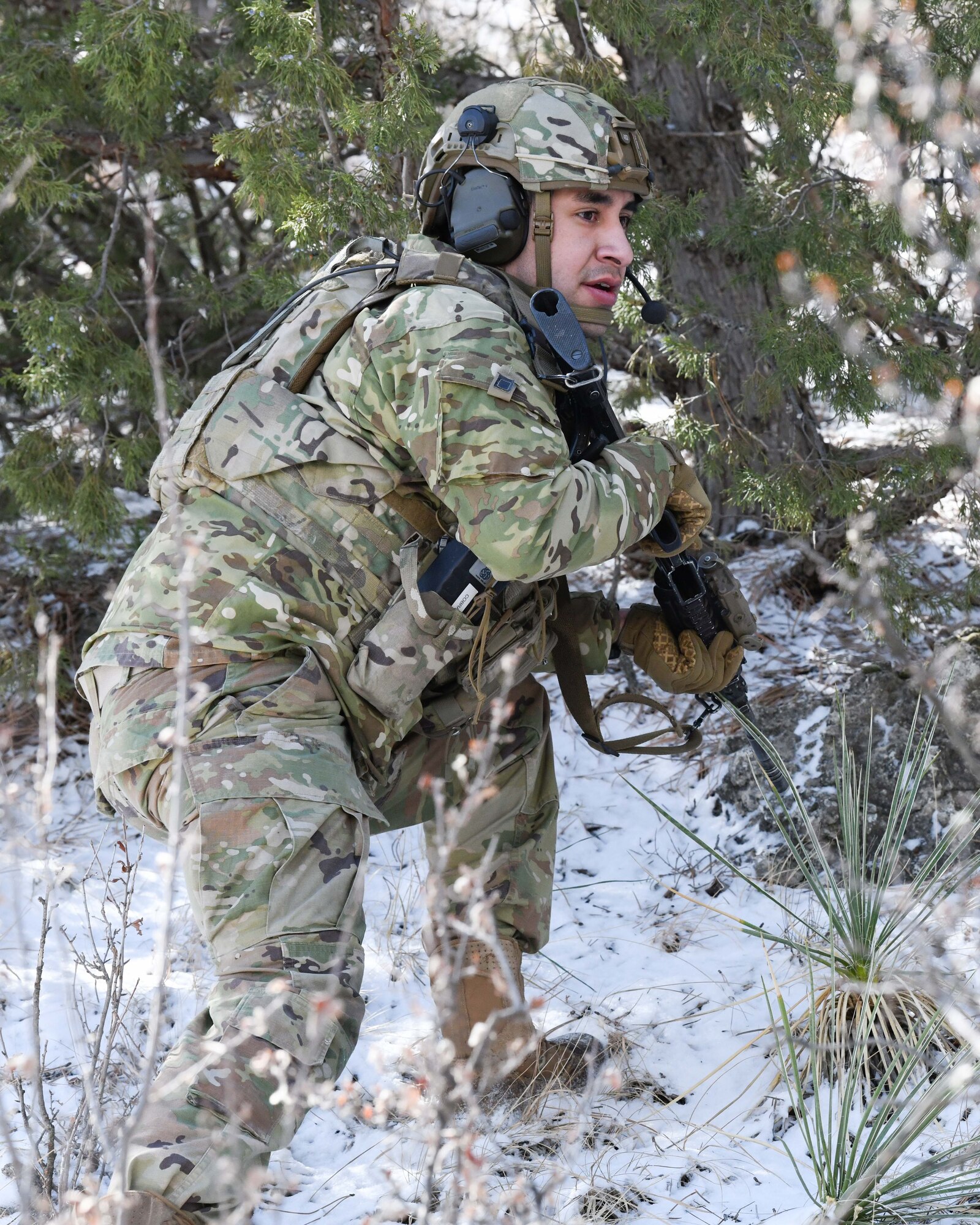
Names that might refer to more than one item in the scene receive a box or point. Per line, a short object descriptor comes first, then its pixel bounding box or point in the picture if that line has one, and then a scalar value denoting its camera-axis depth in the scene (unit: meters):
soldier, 4.46
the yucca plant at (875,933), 5.30
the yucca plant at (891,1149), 4.21
